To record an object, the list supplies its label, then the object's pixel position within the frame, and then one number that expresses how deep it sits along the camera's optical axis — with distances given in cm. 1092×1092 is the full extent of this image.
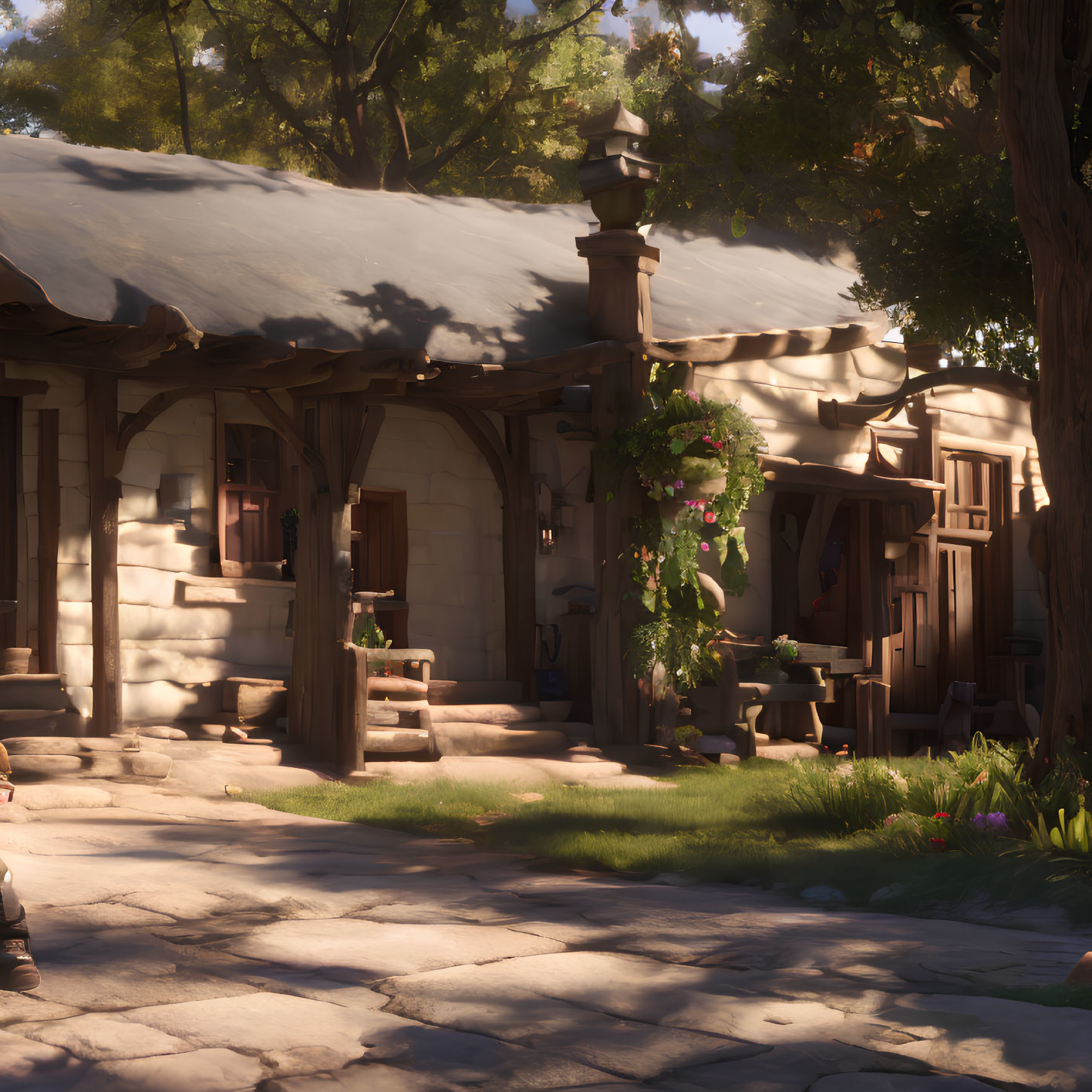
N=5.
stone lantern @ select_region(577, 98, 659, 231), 1027
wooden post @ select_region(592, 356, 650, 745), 1023
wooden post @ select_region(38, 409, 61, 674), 961
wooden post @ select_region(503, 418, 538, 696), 1145
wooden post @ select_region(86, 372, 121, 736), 950
